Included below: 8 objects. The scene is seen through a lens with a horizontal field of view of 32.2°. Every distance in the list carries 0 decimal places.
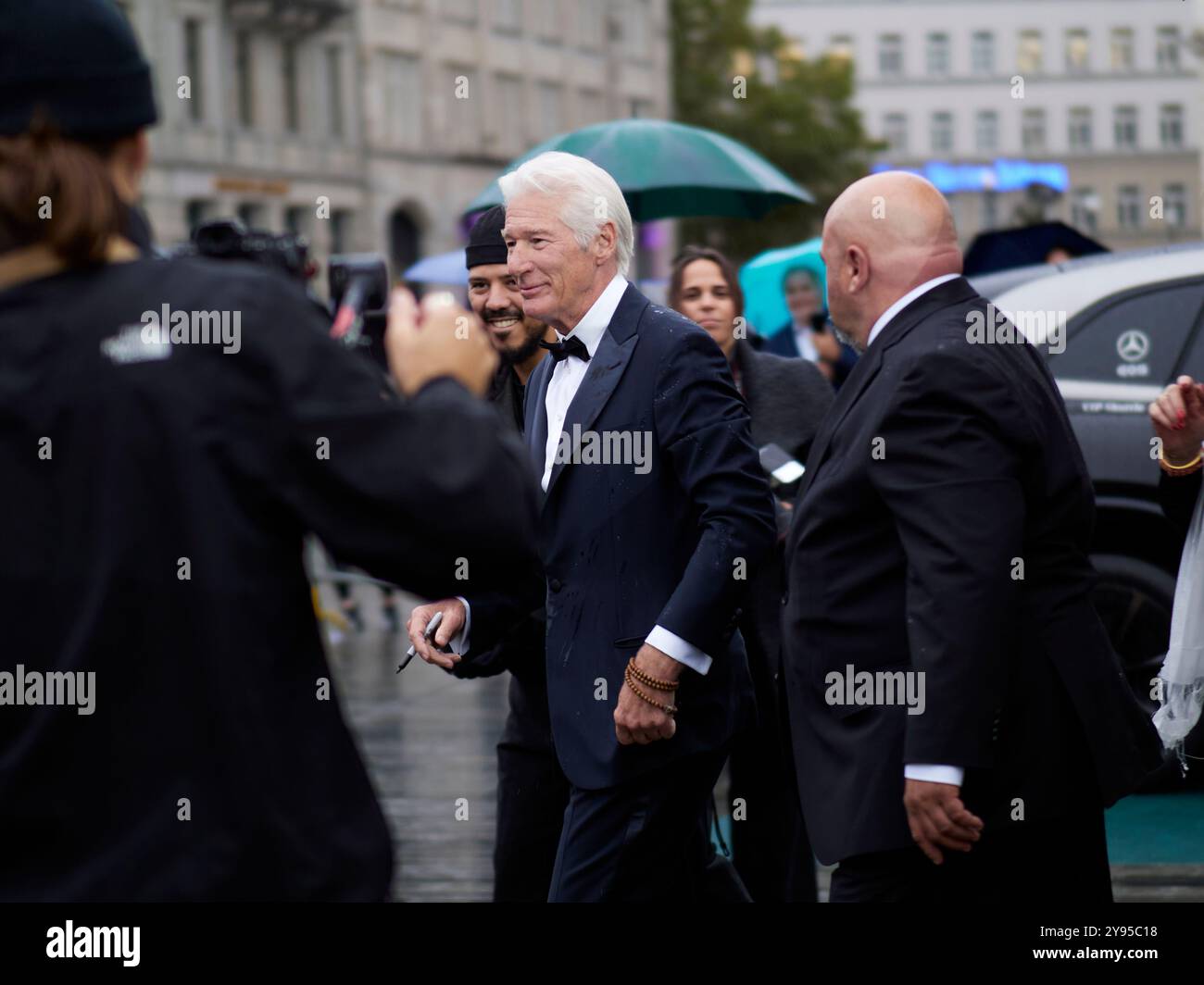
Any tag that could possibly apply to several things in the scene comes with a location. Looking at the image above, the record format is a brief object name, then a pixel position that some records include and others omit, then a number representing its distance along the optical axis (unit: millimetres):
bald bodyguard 3650
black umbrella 11320
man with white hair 4289
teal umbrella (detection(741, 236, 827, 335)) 13309
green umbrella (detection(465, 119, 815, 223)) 8211
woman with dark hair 5879
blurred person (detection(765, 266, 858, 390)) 11309
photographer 2205
